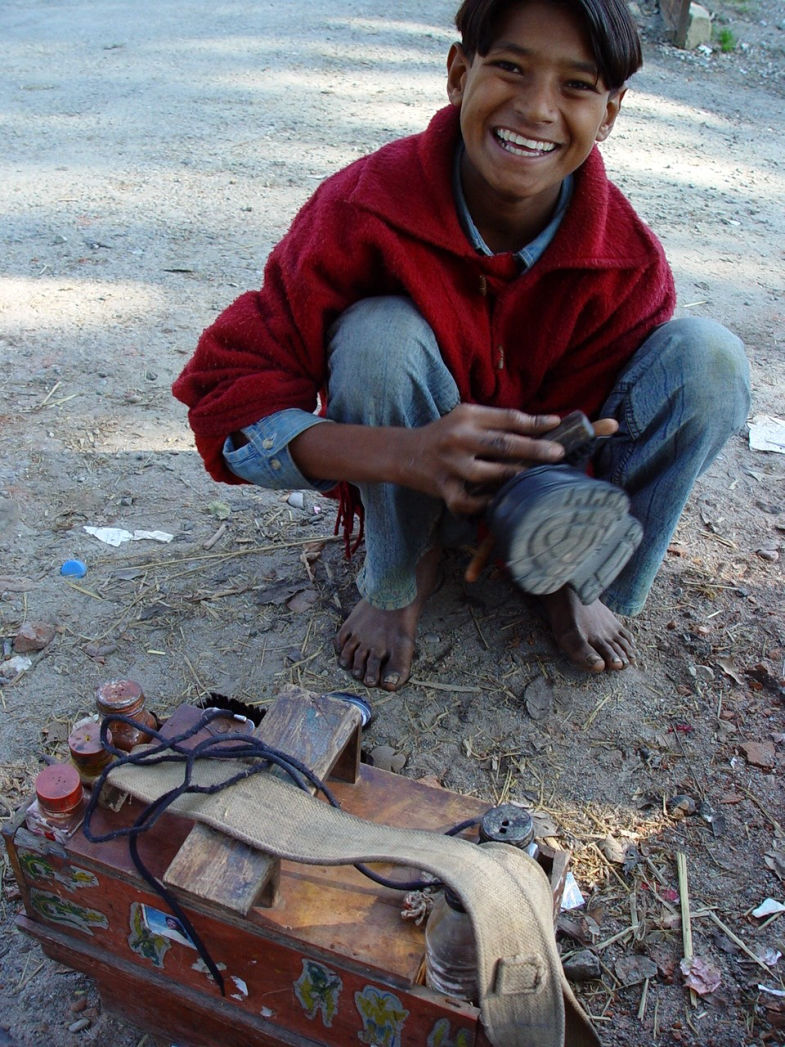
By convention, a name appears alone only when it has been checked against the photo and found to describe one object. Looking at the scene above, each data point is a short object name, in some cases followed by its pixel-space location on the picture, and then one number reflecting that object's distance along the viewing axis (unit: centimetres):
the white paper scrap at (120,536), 244
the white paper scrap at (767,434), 296
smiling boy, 168
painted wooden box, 124
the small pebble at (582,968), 156
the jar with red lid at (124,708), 141
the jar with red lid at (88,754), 138
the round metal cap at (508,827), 127
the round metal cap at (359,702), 178
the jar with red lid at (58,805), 133
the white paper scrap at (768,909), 167
